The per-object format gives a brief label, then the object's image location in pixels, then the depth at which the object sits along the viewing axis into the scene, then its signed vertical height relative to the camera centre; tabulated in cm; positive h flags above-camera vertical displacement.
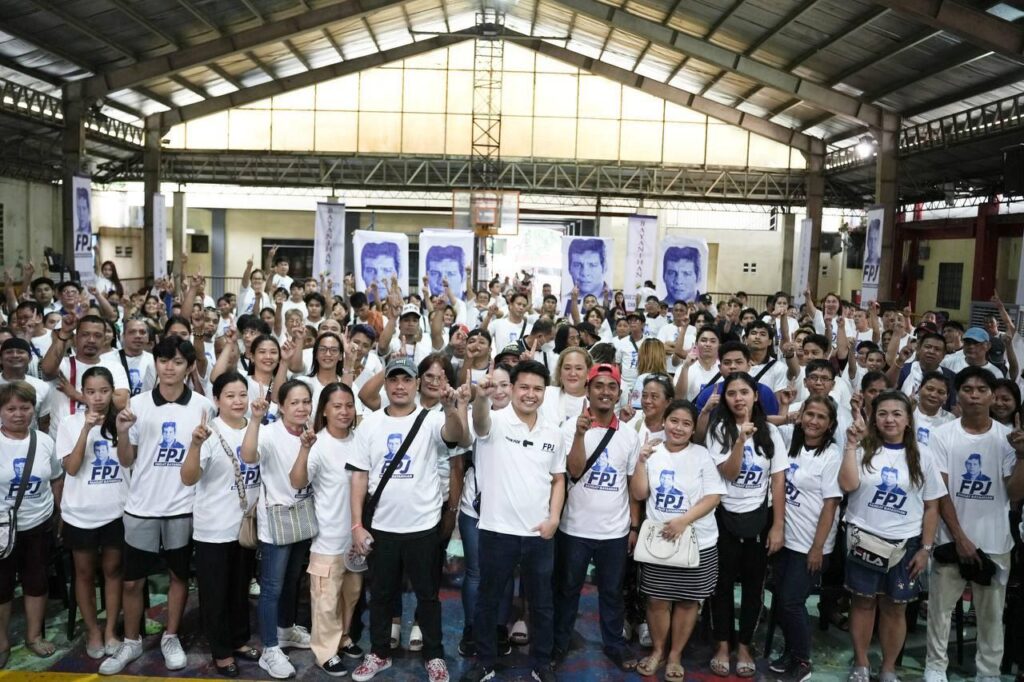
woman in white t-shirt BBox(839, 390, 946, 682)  429 -110
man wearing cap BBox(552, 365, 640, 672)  439 -120
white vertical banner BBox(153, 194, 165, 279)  1638 +61
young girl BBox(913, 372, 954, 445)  523 -74
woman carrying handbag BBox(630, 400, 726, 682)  436 -115
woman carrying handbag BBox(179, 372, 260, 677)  432 -131
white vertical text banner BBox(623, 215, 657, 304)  1519 +49
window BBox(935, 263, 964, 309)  2191 +14
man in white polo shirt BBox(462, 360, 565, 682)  422 -116
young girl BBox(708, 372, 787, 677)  444 -117
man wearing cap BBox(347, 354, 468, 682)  427 -121
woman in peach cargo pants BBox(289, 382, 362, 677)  436 -133
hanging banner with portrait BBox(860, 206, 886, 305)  1459 +56
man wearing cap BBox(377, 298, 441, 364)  680 -60
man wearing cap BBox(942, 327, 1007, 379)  671 -46
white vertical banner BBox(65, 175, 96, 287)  1151 +40
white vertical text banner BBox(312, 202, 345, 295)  1576 +62
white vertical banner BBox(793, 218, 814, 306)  1856 +81
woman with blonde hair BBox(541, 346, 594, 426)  492 -70
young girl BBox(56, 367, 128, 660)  433 -125
